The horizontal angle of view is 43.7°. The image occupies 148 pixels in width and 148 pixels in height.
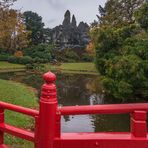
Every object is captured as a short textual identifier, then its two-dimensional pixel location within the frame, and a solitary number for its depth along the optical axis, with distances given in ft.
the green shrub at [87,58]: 95.42
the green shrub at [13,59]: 86.73
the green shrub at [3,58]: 88.29
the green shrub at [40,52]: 89.97
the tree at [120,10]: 77.92
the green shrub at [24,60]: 86.17
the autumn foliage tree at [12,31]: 73.31
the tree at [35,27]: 104.05
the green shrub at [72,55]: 97.97
